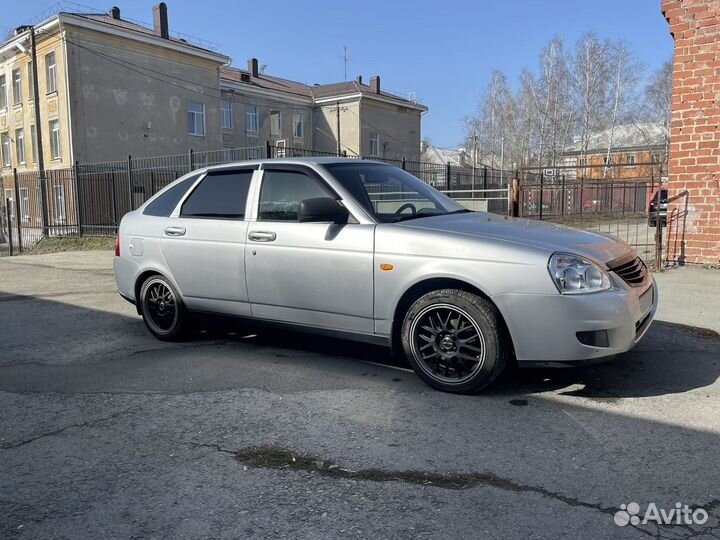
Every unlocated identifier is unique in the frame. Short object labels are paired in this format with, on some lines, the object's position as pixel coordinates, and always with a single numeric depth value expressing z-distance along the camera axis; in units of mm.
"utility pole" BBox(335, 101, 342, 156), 40931
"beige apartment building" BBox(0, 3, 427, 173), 26641
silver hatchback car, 3586
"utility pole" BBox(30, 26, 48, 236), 21769
